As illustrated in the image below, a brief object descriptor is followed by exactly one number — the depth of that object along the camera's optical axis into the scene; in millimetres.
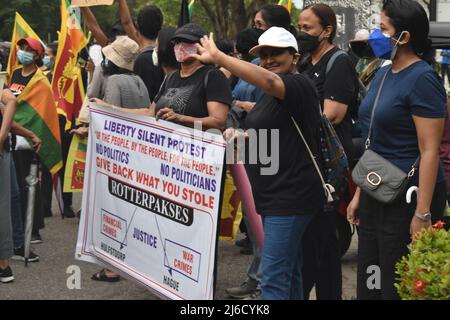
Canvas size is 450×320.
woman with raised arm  4766
